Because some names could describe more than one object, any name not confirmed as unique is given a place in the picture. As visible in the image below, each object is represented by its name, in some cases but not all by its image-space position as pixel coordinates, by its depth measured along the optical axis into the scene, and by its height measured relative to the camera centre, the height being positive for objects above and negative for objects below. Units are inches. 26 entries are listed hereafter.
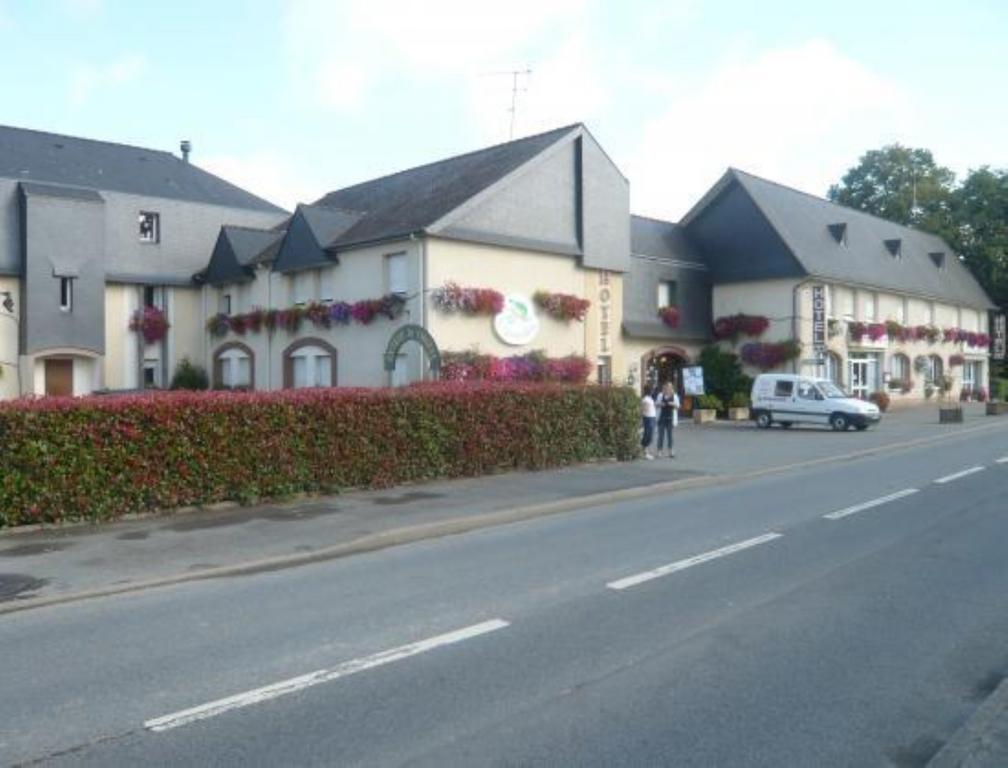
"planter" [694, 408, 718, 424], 1391.5 -60.5
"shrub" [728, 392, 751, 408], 1473.9 -41.1
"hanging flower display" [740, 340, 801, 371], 1510.0 +33.3
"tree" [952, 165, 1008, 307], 2285.9 +350.4
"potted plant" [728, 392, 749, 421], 1466.5 -51.9
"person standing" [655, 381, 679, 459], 830.5 -30.6
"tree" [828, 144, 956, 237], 2427.4 +489.3
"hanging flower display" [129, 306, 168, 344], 1365.7 +76.6
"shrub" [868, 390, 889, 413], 1653.5 -45.5
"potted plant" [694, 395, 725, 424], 1398.5 -51.2
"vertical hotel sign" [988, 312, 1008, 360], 2310.5 +81.3
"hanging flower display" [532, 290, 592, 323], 1108.5 +81.9
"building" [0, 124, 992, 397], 1056.8 +136.4
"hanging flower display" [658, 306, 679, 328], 1523.1 +94.1
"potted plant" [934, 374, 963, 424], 1342.3 -54.3
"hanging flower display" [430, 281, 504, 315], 1002.1 +80.3
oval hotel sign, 1061.8 +60.6
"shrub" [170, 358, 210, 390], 1350.9 -0.7
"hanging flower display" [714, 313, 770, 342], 1558.8 +78.8
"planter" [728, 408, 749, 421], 1465.3 -62.1
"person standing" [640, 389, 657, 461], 828.0 -37.5
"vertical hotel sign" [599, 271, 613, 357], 1207.6 +75.8
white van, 1208.8 -39.9
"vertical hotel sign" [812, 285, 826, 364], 1526.8 +82.7
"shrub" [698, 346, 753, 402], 1518.2 -2.4
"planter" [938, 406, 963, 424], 1341.7 -60.0
